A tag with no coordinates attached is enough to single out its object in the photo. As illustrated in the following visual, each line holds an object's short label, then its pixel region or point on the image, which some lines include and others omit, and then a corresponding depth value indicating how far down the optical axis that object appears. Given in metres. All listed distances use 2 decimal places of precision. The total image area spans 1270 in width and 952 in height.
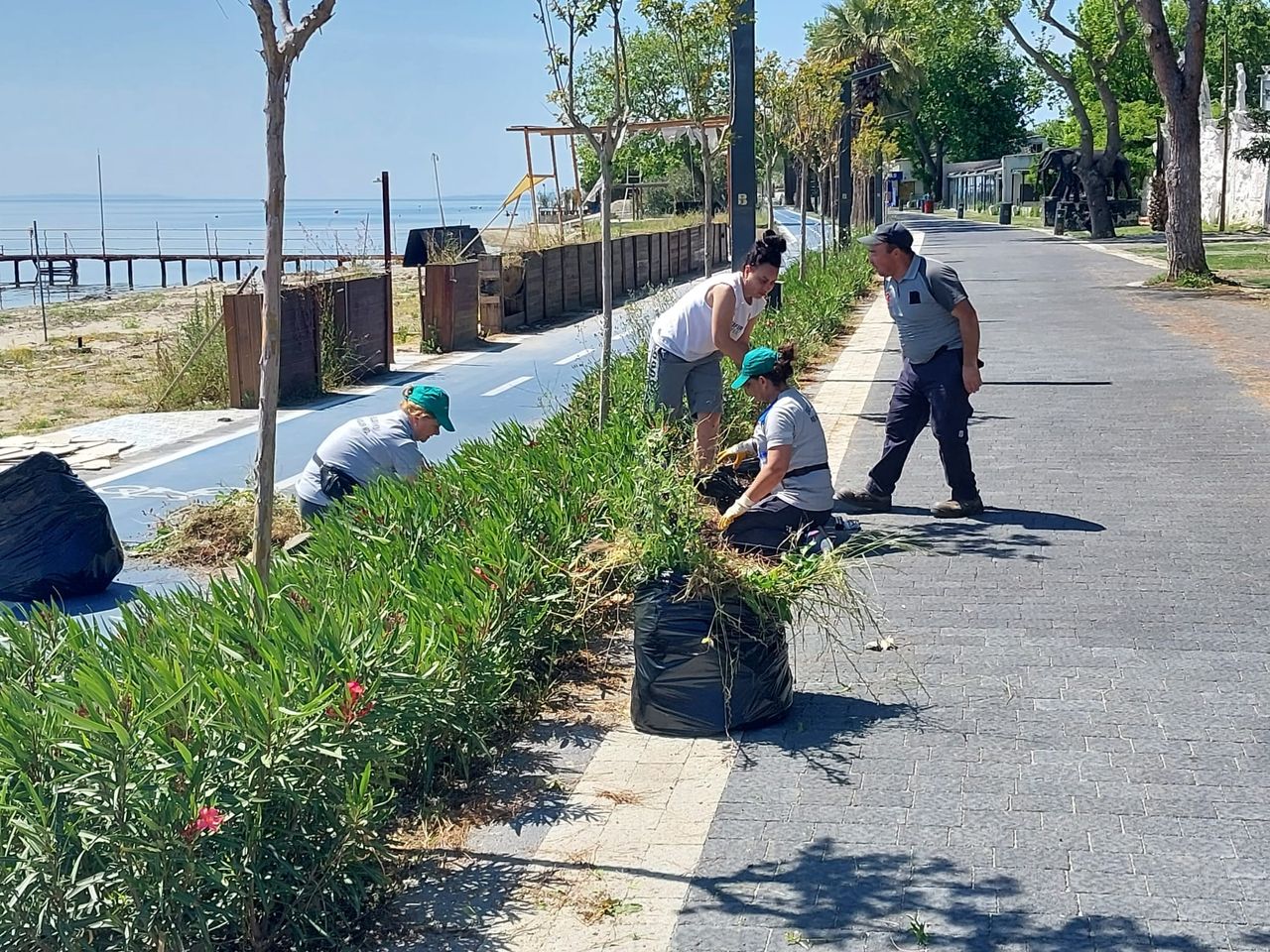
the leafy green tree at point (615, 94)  9.62
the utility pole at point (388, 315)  18.02
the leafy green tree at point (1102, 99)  36.66
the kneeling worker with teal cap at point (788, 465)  6.74
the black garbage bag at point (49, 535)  7.93
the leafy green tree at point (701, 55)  12.95
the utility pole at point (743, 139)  13.07
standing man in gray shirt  8.18
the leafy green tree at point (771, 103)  22.36
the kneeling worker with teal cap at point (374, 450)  7.39
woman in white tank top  8.06
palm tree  84.86
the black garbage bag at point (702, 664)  5.13
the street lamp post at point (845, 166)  30.11
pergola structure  11.33
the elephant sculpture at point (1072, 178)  54.19
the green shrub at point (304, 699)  3.35
